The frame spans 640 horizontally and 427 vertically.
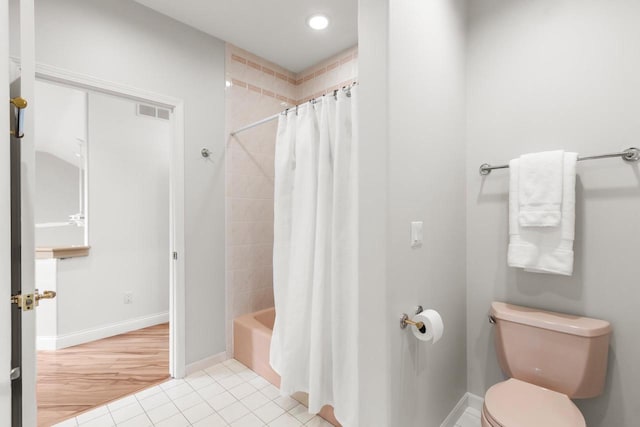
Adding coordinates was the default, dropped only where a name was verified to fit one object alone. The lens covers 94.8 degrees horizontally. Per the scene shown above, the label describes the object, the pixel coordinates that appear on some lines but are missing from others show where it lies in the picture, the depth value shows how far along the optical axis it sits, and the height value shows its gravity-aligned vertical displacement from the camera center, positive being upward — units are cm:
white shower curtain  154 -27
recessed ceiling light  212 +138
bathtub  210 -103
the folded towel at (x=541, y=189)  136 +9
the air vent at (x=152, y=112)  304 +102
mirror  295 +57
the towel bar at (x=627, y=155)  127 +23
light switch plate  129 -11
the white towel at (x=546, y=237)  134 -14
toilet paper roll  120 -48
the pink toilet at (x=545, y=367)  116 -73
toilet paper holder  122 -48
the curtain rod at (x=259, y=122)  158 +64
